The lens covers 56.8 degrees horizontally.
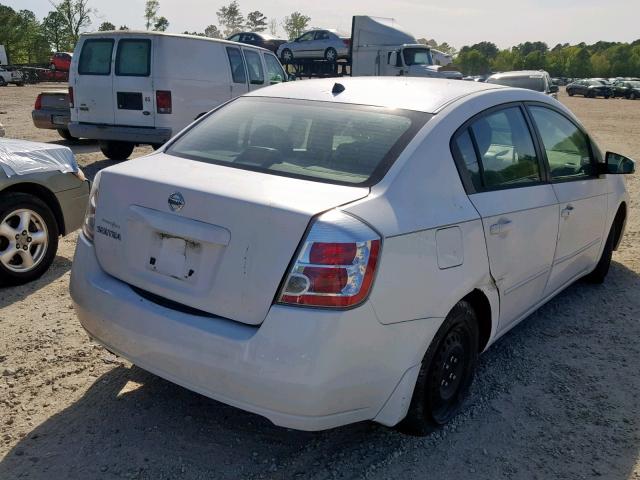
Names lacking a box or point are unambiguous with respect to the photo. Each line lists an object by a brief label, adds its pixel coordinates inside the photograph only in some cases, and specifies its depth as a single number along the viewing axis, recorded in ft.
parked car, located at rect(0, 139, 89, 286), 14.66
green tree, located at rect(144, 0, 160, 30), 237.86
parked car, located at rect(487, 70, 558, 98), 57.72
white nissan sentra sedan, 7.50
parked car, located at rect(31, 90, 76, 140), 38.93
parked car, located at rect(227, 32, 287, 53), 101.71
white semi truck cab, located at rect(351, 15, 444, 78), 73.97
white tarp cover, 14.87
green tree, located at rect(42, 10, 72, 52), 201.23
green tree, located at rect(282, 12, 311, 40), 276.43
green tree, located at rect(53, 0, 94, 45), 201.05
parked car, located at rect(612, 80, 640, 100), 174.81
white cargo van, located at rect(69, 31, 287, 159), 30.89
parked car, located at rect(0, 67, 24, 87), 122.11
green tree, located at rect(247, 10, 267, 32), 310.04
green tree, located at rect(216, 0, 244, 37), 318.65
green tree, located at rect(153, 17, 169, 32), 241.76
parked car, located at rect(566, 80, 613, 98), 179.63
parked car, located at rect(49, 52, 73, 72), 136.26
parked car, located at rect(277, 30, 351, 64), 89.45
